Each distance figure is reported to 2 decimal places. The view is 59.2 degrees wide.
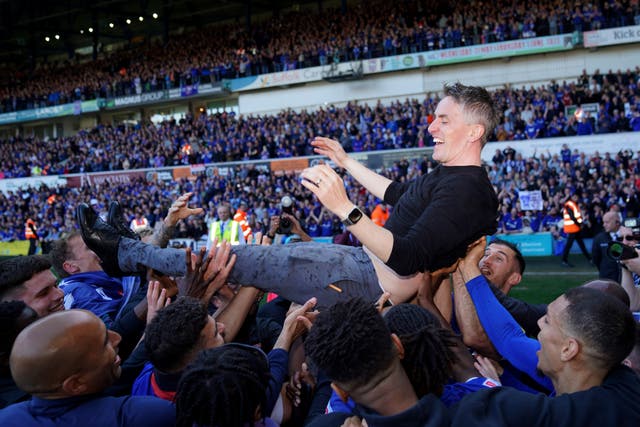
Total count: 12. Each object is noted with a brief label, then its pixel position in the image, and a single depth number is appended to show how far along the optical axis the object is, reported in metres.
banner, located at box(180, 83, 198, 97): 30.40
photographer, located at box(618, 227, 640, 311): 4.33
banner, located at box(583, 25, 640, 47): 21.38
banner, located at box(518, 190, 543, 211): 15.79
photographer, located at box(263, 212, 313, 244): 5.14
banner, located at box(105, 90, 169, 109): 31.34
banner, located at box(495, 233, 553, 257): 14.73
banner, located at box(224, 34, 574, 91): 22.75
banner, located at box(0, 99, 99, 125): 33.91
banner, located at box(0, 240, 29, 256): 24.29
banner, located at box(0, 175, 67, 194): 28.60
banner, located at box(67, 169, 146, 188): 26.61
